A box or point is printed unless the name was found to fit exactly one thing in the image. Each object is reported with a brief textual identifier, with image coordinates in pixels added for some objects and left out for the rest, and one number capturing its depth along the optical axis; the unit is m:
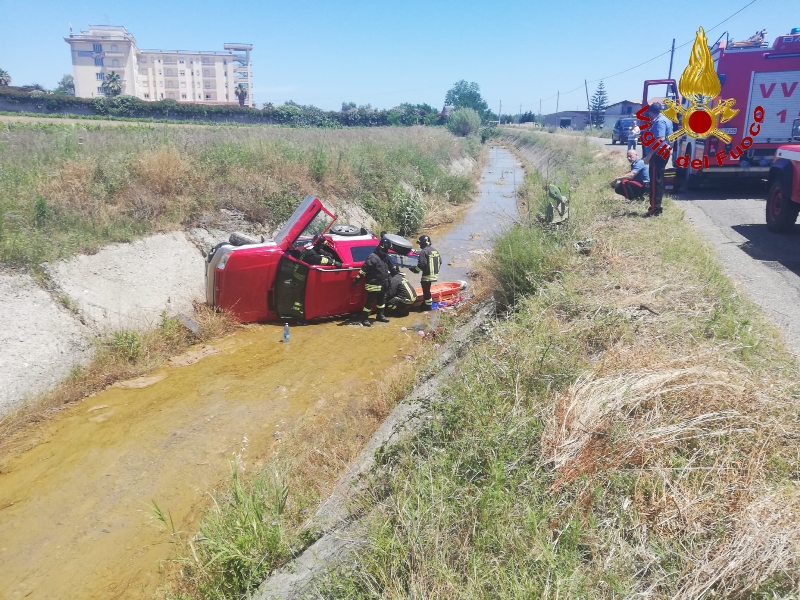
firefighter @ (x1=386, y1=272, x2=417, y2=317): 9.50
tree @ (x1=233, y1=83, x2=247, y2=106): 95.88
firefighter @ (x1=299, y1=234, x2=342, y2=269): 8.66
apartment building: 90.06
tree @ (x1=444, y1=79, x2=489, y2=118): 111.31
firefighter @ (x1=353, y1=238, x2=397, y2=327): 8.80
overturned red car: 8.30
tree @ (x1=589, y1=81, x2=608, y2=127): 78.25
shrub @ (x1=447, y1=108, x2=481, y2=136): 57.47
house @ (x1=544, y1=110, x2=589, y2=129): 84.50
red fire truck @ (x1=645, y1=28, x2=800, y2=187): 11.40
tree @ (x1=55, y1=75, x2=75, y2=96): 97.84
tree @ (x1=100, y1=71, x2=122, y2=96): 72.50
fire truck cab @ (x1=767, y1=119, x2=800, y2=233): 8.01
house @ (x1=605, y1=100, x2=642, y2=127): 73.01
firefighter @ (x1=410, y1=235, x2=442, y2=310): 9.65
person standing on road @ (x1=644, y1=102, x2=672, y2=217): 8.77
